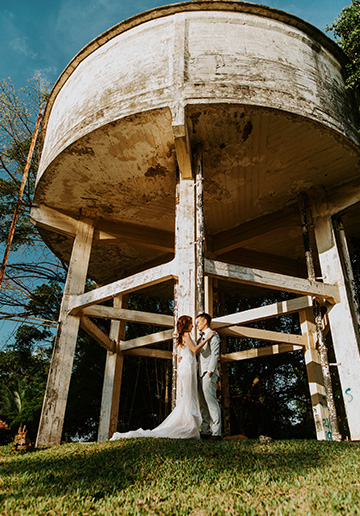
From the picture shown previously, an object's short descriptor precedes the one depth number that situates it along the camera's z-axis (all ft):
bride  16.58
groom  17.19
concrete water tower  21.79
